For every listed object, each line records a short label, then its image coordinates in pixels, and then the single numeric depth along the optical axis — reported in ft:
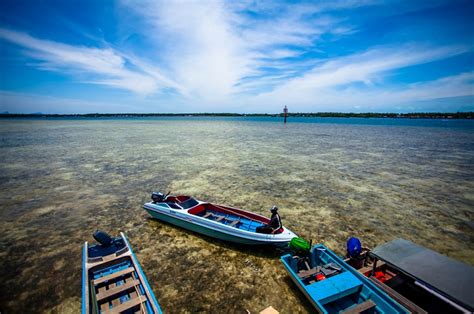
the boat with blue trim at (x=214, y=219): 28.32
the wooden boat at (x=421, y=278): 16.93
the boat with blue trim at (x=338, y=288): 18.40
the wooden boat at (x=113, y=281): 19.03
